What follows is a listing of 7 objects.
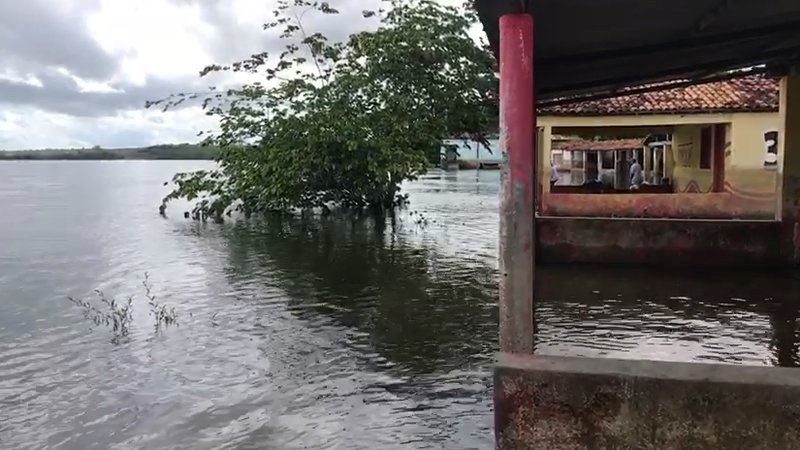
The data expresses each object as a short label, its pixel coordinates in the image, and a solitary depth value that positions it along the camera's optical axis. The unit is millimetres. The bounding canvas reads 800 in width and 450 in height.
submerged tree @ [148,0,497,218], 20844
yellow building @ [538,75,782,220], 15891
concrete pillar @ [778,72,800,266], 12289
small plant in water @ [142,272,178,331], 10359
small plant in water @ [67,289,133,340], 10156
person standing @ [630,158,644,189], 23128
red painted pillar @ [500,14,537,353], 5152
